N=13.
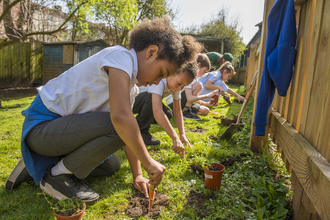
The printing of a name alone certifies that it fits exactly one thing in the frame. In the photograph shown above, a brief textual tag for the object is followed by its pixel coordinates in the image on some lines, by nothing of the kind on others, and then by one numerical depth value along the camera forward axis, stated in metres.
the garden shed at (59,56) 11.41
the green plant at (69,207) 1.35
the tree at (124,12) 11.24
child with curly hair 1.40
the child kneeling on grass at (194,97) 4.03
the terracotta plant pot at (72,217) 1.30
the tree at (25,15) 10.91
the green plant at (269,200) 1.46
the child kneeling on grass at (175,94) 2.14
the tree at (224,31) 15.92
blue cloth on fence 1.87
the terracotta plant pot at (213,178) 1.84
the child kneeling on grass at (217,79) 5.35
